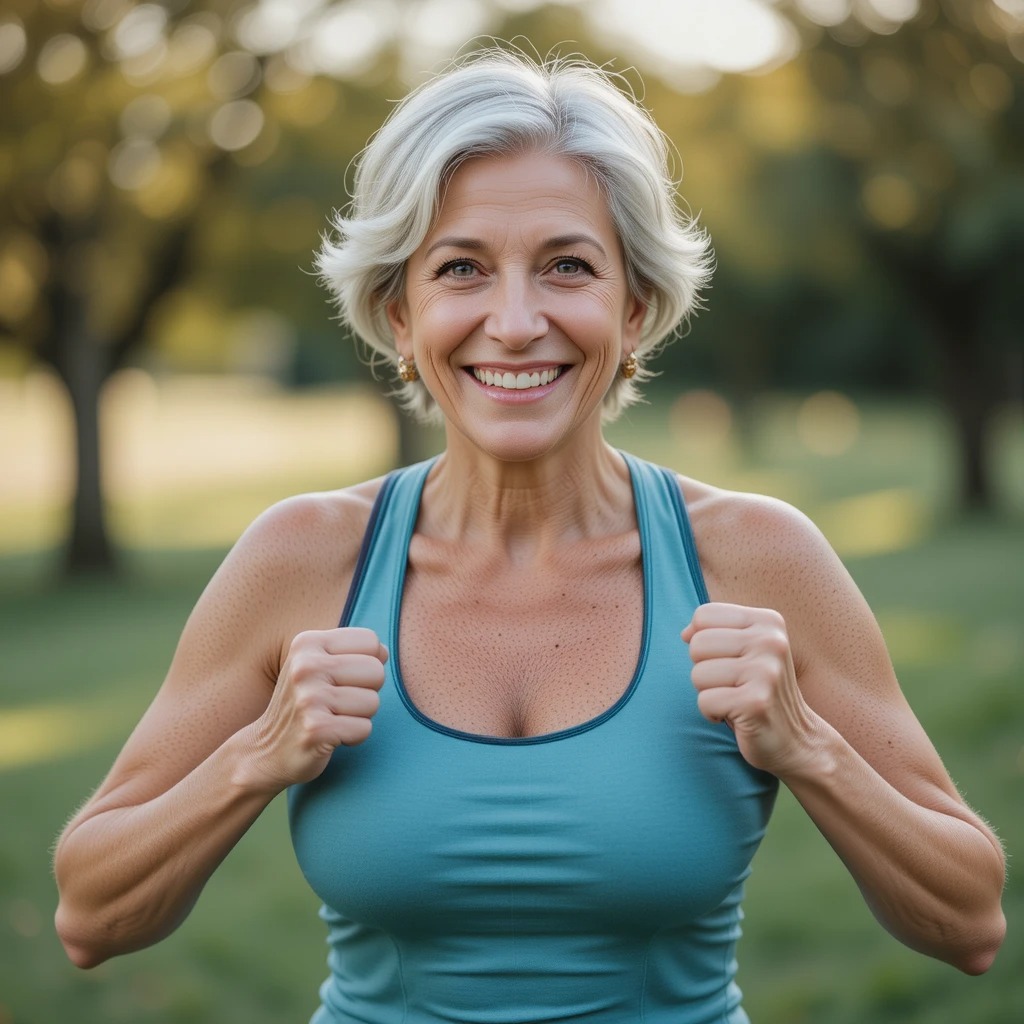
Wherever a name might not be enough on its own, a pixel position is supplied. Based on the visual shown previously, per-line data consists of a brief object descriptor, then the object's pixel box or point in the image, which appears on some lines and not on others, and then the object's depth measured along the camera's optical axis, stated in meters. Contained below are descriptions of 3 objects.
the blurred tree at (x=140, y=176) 14.12
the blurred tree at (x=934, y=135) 16.70
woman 2.16
